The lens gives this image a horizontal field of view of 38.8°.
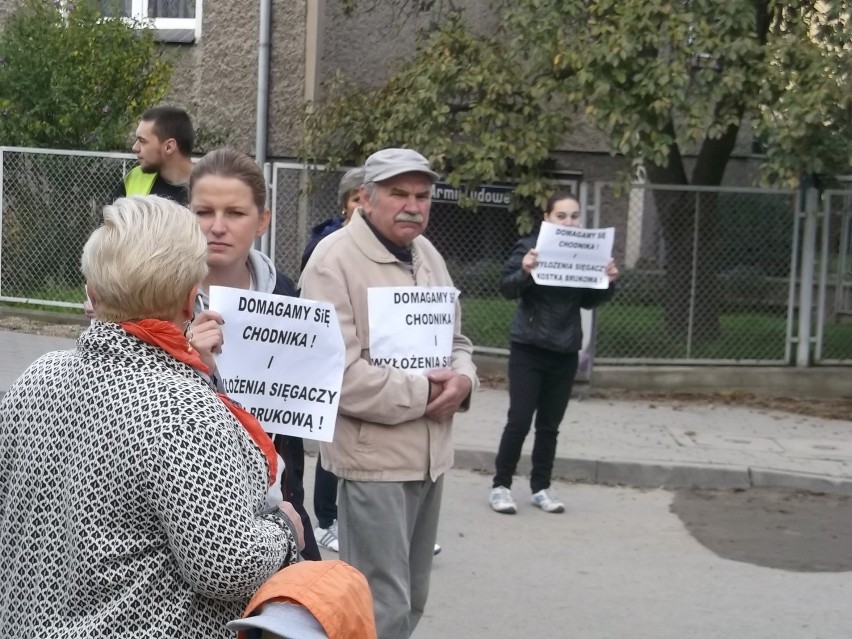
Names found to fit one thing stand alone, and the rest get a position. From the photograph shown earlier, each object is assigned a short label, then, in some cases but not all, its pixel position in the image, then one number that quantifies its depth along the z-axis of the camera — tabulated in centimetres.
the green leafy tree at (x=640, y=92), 948
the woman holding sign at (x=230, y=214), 342
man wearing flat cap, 376
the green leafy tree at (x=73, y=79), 1278
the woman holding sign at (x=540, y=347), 680
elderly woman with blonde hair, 217
